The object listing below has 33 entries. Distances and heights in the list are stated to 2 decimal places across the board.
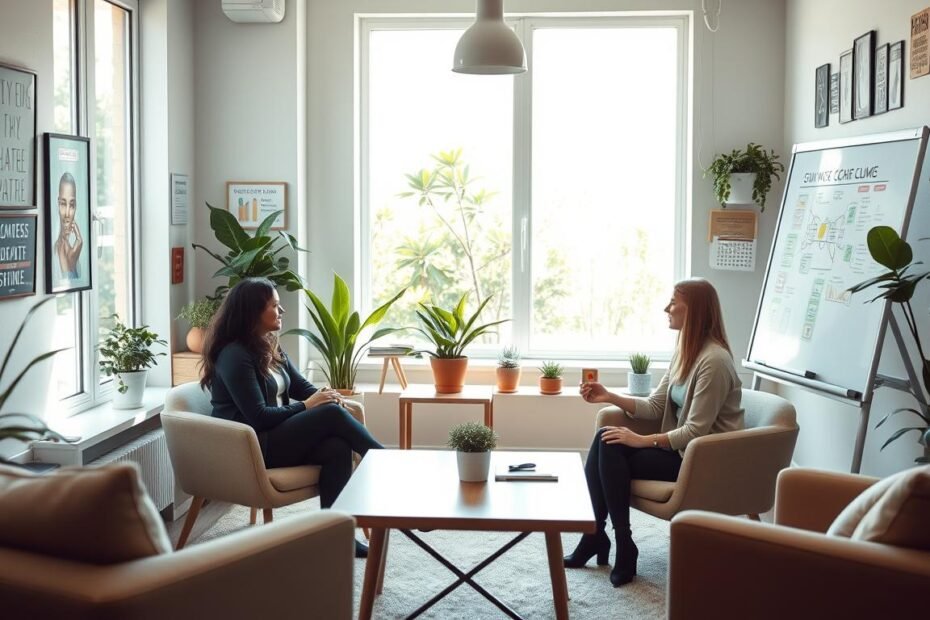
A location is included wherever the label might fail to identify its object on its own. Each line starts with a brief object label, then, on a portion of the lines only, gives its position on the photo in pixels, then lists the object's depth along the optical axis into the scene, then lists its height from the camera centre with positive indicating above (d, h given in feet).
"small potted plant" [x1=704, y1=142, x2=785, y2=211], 17.53 +1.29
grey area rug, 11.79 -4.12
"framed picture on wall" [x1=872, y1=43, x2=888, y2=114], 13.50 +2.30
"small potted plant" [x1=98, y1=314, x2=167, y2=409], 14.78 -1.65
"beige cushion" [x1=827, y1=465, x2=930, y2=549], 6.71 -1.75
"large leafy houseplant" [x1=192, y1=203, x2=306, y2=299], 17.15 -0.06
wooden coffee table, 10.00 -2.61
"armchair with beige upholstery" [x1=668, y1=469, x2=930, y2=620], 6.73 -2.22
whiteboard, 12.56 -0.09
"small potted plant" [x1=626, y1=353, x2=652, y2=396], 17.29 -2.16
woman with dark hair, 13.06 -2.01
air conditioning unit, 17.40 +4.06
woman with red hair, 12.42 -2.15
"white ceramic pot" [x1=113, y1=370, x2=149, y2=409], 14.83 -2.11
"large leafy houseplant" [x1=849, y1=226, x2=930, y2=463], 11.27 -0.09
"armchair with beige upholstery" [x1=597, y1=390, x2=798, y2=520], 11.92 -2.61
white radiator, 13.84 -3.00
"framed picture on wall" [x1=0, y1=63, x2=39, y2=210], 12.34 +1.34
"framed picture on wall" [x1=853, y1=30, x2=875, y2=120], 13.89 +2.47
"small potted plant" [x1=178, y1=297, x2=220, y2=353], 17.13 -1.22
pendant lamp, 12.85 +2.55
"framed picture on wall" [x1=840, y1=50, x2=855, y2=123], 14.76 +2.42
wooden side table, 16.38 -2.41
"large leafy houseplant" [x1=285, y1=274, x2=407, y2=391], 17.01 -1.42
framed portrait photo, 13.47 +0.45
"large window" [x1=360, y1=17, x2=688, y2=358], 19.17 +1.31
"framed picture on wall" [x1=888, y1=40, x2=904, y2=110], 13.00 +2.27
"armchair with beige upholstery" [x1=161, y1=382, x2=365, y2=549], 12.32 -2.69
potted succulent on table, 11.20 -2.19
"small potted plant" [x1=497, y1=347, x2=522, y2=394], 17.74 -2.16
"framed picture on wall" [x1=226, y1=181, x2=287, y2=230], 18.25 +0.83
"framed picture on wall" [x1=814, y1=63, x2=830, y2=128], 15.78 +2.43
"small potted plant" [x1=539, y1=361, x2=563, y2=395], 17.70 -2.25
